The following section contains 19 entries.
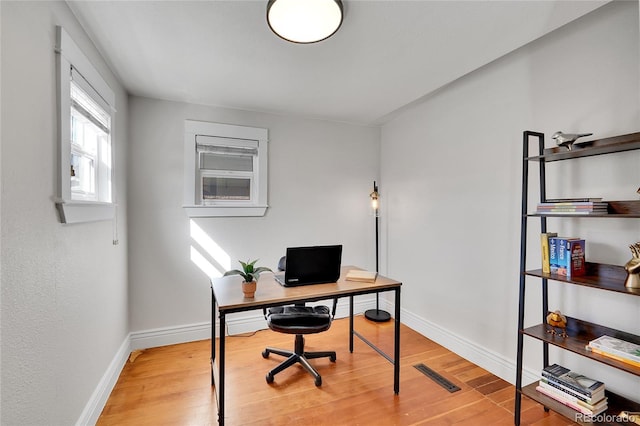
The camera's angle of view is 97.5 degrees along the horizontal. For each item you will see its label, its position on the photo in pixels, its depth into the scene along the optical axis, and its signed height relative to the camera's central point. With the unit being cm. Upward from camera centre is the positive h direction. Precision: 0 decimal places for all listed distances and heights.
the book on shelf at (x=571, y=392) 150 -101
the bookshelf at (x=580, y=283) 143 -38
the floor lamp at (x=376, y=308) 342 -125
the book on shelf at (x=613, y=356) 133 -72
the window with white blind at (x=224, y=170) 289 +44
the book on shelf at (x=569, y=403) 148 -107
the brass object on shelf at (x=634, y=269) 137 -28
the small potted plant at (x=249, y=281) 176 -45
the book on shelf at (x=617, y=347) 135 -69
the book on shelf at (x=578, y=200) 153 +7
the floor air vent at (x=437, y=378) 212 -134
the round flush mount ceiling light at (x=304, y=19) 143 +103
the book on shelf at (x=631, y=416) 139 -102
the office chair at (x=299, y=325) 210 -87
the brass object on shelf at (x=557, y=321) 174 -68
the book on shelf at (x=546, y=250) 173 -24
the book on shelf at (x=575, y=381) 151 -98
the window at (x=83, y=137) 139 +46
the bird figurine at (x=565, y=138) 158 +42
